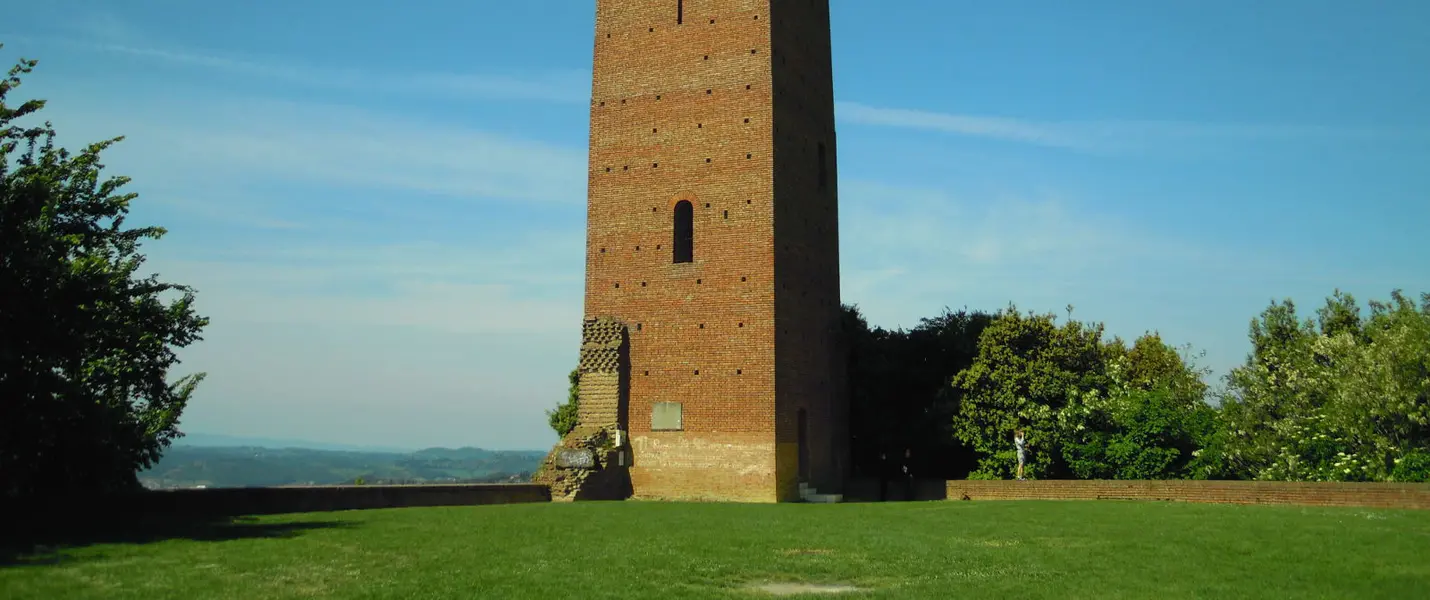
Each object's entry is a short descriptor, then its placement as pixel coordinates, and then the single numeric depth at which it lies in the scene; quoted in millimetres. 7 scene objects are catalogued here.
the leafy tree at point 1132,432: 26797
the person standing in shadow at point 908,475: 27750
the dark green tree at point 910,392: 30703
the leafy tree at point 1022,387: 28578
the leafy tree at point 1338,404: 26047
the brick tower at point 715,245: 25547
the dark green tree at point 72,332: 14078
